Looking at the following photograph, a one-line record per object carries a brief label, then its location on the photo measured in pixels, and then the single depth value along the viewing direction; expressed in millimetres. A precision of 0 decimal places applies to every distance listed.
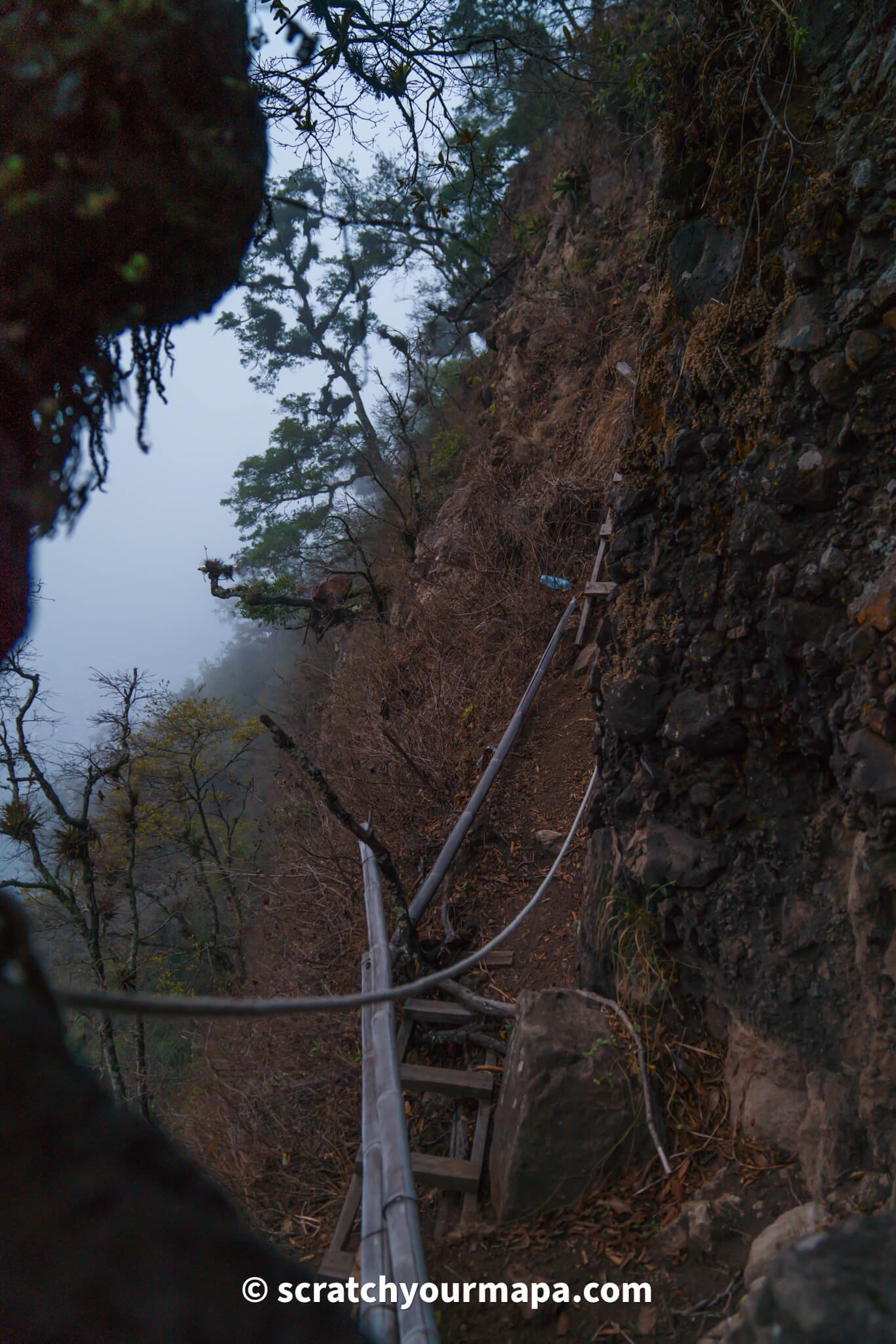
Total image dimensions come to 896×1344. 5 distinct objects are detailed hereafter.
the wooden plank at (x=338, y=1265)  2801
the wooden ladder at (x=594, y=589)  6734
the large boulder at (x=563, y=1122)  2623
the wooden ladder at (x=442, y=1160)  2908
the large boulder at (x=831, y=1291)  646
